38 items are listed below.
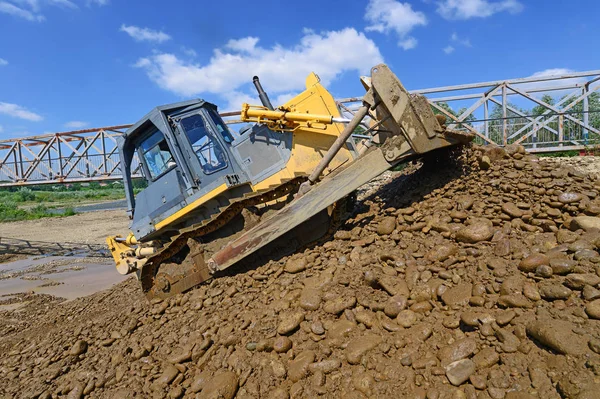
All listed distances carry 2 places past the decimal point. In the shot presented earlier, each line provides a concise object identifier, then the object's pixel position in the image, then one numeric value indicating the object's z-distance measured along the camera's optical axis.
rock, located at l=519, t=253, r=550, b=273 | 3.04
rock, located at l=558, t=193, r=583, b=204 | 3.82
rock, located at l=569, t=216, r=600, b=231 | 3.46
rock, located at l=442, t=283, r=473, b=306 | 3.05
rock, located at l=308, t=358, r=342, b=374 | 2.92
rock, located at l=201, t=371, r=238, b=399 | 2.99
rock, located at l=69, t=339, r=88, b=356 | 4.19
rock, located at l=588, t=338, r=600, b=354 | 2.23
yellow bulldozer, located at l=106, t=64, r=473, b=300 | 4.28
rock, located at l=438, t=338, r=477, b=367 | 2.62
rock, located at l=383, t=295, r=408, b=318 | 3.16
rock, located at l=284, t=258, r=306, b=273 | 4.28
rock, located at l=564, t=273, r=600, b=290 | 2.70
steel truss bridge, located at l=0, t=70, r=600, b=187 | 8.44
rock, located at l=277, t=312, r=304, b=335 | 3.40
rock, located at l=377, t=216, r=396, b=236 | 4.32
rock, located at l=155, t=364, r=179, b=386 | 3.36
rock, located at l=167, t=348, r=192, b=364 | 3.57
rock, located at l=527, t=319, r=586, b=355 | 2.31
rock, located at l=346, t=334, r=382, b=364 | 2.90
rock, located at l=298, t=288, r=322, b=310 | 3.57
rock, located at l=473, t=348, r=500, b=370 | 2.50
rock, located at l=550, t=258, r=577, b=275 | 2.91
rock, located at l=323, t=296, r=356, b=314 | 3.41
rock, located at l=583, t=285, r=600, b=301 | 2.58
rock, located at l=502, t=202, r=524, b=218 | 3.83
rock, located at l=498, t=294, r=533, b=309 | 2.78
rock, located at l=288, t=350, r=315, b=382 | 2.96
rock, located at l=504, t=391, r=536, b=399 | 2.20
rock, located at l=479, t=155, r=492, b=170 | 4.50
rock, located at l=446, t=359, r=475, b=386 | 2.46
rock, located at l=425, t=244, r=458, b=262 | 3.58
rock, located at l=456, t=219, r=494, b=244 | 3.66
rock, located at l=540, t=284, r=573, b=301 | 2.72
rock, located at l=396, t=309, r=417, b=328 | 3.03
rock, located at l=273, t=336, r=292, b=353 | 3.26
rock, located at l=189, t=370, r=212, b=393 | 3.19
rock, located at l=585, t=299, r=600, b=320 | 2.46
